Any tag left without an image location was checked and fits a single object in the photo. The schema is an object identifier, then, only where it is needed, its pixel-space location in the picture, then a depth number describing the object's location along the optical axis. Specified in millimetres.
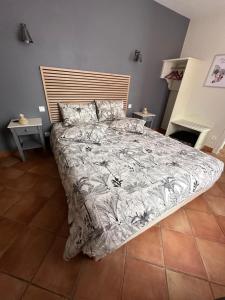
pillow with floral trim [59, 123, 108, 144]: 1890
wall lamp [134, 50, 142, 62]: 2682
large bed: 933
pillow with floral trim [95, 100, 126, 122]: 2592
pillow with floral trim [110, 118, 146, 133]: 2383
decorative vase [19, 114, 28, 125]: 1984
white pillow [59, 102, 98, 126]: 2275
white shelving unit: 2895
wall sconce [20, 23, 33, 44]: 1694
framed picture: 2689
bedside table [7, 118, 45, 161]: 1965
